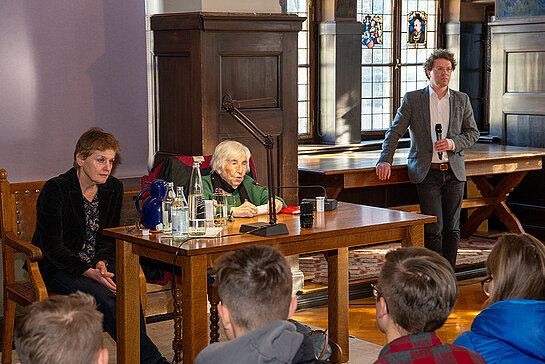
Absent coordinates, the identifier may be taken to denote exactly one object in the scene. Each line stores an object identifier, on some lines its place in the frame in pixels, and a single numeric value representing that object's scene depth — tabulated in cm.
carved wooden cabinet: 487
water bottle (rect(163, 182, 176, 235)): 365
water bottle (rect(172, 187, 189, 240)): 355
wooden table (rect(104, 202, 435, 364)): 341
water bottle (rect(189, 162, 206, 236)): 363
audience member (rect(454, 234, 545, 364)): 231
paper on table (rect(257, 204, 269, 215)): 418
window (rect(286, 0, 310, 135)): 749
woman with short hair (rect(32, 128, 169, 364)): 391
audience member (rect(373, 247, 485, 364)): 204
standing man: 546
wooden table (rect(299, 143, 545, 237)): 597
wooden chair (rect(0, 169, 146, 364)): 407
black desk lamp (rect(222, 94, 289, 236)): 363
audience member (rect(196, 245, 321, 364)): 192
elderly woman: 428
